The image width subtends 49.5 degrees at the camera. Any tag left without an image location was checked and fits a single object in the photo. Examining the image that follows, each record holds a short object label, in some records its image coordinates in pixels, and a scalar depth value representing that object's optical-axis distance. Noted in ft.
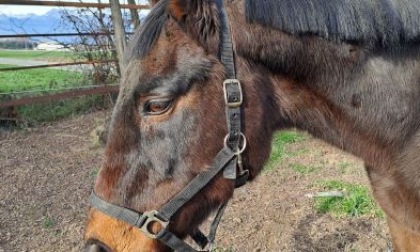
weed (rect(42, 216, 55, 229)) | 12.58
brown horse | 4.96
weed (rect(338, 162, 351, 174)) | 15.80
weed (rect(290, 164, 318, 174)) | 15.97
